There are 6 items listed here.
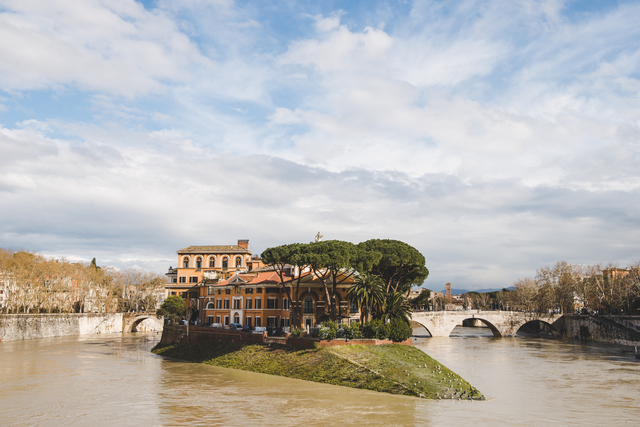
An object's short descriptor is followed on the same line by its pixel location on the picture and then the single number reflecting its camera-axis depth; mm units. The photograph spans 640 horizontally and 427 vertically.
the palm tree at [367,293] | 55344
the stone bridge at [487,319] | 107250
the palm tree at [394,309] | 55312
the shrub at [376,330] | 51969
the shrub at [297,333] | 54603
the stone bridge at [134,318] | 125562
